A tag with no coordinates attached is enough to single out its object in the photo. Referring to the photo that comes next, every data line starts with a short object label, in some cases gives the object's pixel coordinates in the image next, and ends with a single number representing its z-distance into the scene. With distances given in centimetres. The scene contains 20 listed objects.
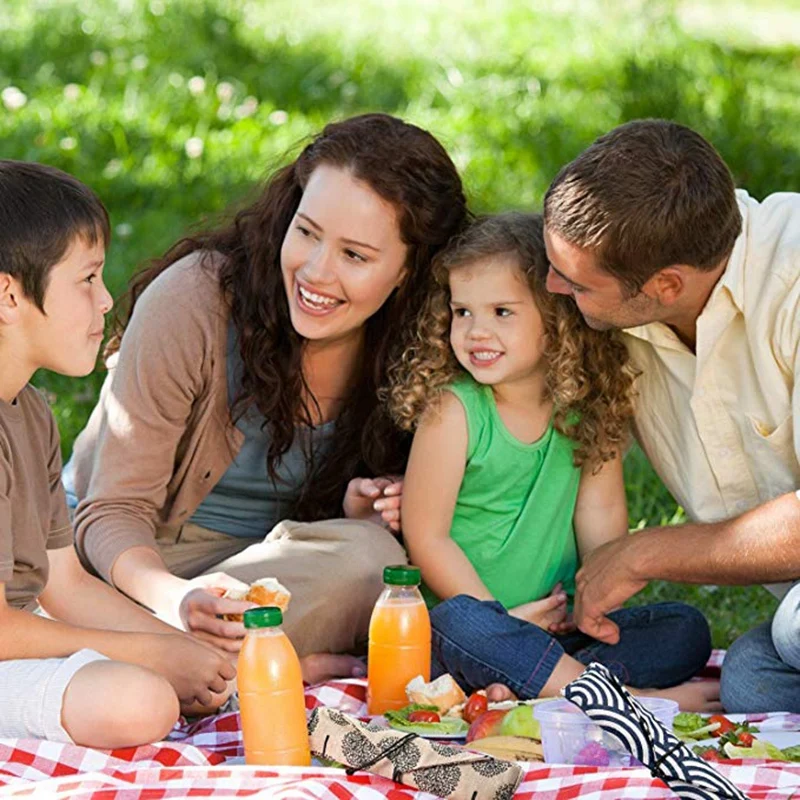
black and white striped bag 475
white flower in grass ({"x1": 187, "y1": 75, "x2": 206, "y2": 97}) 1307
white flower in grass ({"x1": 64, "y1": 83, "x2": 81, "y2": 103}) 1273
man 599
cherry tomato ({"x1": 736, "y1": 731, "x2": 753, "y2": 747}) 556
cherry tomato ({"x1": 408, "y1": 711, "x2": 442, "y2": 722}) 568
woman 642
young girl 637
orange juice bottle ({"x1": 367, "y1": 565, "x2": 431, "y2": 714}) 591
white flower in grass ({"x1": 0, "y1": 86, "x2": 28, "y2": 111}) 1242
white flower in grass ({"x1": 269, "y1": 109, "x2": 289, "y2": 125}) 1278
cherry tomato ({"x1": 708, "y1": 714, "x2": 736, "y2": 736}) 578
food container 515
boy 508
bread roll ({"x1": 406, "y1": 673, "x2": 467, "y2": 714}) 582
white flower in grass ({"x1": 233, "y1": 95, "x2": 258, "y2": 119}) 1285
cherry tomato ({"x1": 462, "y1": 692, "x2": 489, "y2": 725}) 582
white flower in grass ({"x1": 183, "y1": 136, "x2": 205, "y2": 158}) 1208
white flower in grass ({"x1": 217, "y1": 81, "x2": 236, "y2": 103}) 1318
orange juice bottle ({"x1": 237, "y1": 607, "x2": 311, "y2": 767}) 503
